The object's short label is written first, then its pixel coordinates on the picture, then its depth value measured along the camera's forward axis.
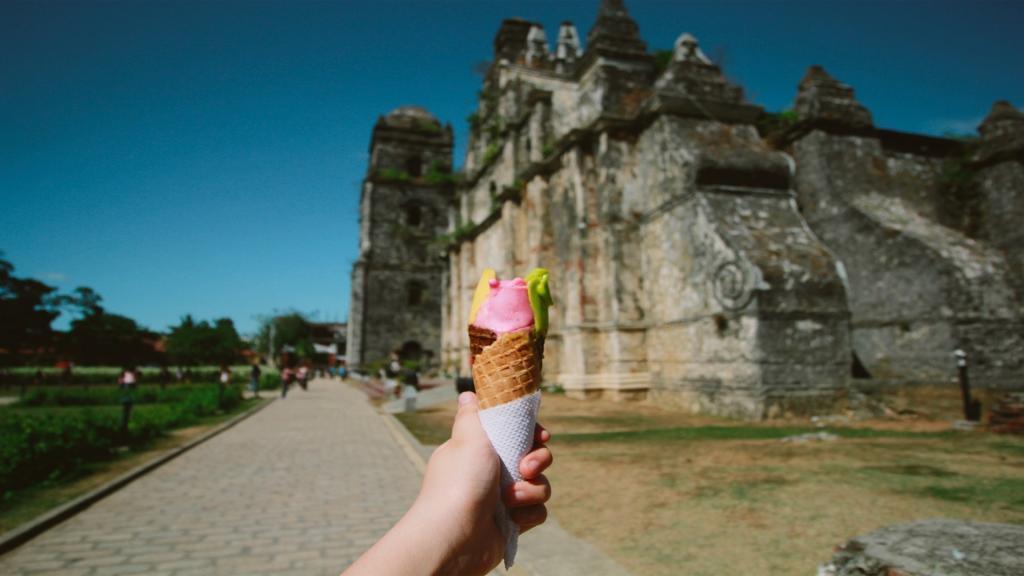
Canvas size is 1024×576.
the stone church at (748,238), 9.05
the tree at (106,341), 36.50
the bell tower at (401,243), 31.02
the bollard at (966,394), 8.07
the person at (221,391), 15.44
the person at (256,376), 22.69
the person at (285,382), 21.84
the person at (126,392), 8.52
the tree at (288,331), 64.88
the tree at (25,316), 29.53
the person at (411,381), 15.33
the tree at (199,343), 35.81
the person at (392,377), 18.34
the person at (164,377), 26.00
